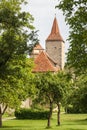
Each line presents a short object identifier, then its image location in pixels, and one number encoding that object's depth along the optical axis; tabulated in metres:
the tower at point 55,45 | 131.25
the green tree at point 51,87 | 44.50
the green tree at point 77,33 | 21.23
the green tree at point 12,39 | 29.00
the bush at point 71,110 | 87.69
